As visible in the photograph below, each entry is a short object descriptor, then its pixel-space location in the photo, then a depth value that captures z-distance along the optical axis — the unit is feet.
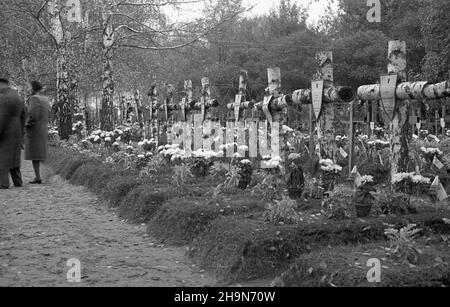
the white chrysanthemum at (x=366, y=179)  18.66
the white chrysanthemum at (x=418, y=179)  18.99
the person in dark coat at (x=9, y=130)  30.76
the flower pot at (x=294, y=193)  21.94
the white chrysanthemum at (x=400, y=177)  19.26
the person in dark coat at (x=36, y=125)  32.50
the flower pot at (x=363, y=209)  18.44
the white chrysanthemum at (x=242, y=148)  27.53
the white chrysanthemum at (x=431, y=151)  28.25
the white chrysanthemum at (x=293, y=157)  22.54
